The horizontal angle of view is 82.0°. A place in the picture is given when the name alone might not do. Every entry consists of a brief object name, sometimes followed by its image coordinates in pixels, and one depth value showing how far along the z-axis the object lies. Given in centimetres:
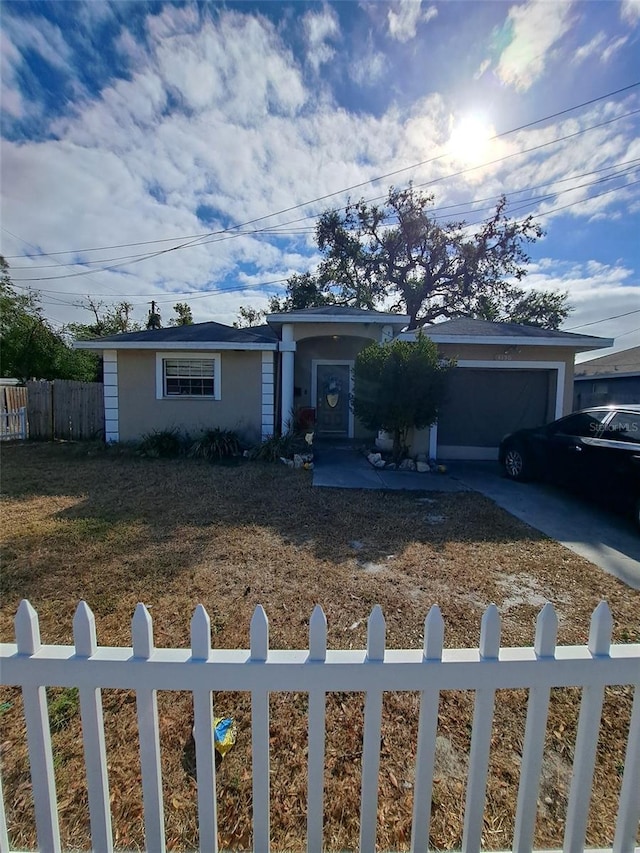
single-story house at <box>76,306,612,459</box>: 839
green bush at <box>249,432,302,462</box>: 830
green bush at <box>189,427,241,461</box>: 855
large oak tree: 1869
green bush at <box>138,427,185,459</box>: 859
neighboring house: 1566
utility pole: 2455
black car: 471
